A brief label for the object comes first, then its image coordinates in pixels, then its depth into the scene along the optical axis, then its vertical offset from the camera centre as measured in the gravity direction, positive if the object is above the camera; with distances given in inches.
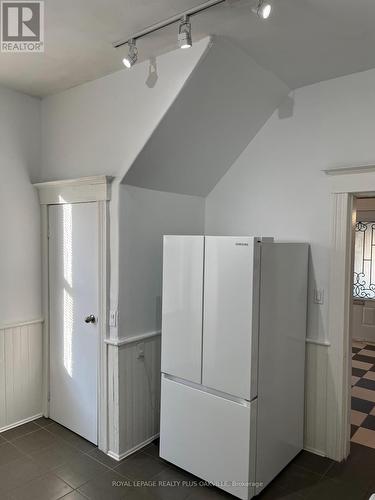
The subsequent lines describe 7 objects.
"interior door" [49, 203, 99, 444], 116.4 -27.4
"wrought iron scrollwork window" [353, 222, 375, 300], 233.6 -16.4
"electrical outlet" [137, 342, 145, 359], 114.7 -36.2
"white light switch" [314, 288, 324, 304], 111.9 -18.3
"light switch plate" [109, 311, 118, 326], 109.3 -25.0
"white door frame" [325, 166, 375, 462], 106.3 -21.1
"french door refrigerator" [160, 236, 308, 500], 91.3 -32.4
